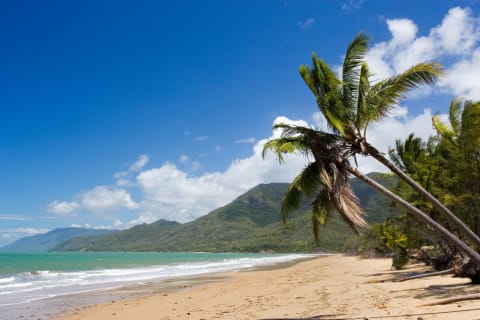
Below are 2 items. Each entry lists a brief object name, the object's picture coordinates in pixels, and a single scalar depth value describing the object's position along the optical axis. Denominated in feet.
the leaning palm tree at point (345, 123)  23.24
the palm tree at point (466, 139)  33.91
